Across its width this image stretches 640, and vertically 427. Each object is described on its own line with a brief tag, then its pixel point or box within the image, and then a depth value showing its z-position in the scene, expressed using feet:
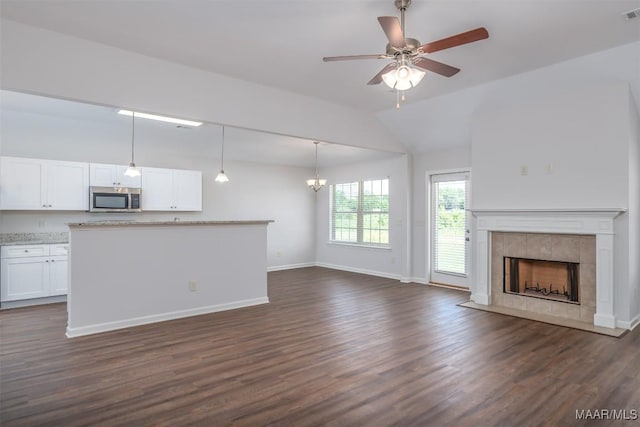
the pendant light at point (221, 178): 21.08
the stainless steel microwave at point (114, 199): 19.60
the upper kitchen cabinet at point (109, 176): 19.76
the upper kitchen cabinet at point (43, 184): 17.44
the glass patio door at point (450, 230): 20.95
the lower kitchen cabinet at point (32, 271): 16.98
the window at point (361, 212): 26.21
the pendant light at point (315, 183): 25.45
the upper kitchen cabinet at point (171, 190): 21.81
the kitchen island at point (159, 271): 13.30
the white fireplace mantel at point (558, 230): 13.71
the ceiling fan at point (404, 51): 8.46
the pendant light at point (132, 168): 17.06
